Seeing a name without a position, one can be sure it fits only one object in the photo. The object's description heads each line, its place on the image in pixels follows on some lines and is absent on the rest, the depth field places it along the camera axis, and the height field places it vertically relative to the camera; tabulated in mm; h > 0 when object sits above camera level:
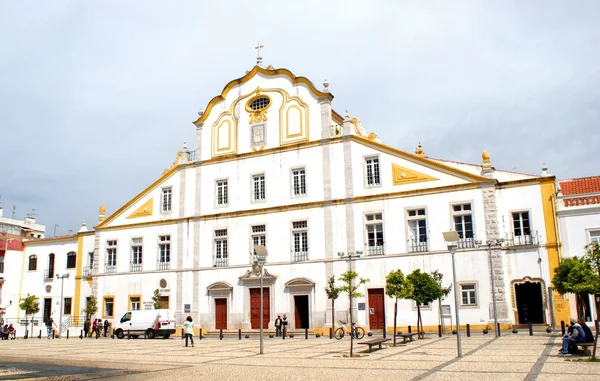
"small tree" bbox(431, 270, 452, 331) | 28259 +596
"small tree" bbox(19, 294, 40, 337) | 42188 +485
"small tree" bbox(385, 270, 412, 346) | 24359 +611
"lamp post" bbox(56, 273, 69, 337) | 40931 +1756
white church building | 30281 +4512
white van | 34188 -926
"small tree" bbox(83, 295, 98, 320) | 39125 +195
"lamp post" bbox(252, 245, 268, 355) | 21472 +1885
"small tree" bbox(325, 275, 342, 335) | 23412 +374
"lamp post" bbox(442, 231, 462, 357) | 17469 +1893
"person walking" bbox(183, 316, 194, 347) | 25766 -1008
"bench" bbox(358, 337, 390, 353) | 19558 -1373
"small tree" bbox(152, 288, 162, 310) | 36844 +507
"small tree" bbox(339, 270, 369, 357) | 20797 +822
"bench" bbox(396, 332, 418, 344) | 22825 -1374
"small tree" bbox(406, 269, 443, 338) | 26016 +565
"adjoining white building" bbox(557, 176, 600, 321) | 28828 +3561
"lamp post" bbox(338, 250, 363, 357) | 31952 +2632
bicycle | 28266 -1512
